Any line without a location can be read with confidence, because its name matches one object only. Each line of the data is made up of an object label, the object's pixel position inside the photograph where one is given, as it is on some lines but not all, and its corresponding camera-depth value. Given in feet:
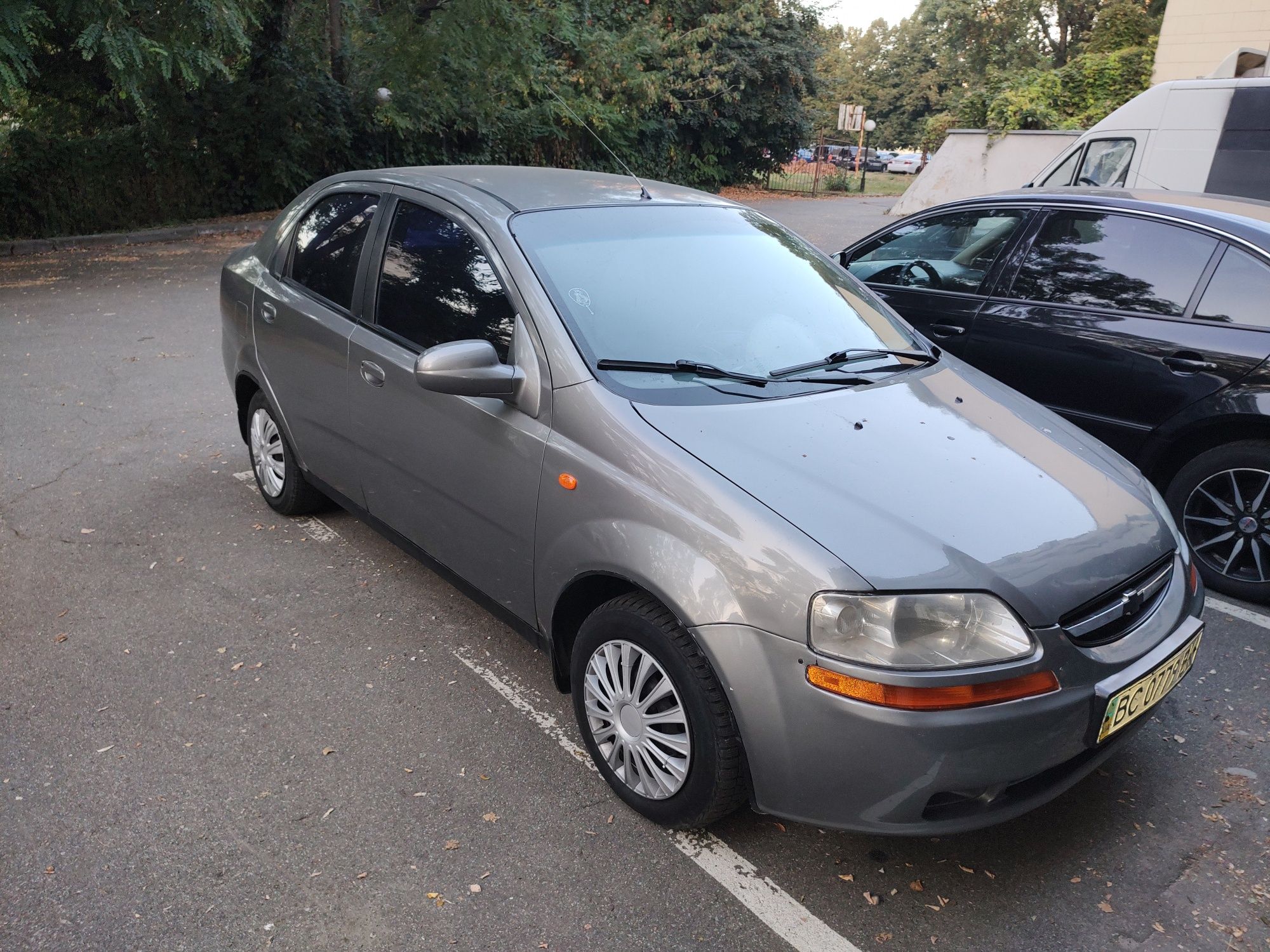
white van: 28.68
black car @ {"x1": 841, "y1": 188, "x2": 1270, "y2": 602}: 14.43
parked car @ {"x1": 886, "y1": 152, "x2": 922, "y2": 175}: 169.48
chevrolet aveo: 8.12
